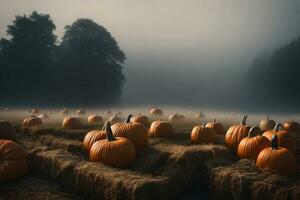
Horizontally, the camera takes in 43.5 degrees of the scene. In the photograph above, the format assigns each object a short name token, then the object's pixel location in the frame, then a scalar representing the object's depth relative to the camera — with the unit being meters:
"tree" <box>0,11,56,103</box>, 41.69
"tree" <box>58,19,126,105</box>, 44.91
